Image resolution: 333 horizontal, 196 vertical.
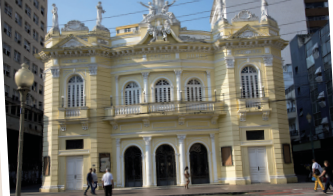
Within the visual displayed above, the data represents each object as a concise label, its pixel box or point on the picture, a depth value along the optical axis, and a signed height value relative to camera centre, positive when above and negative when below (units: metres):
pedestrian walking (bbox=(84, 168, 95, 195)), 17.69 -0.67
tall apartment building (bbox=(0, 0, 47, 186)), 23.36 +7.84
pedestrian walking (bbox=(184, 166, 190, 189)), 19.11 -0.75
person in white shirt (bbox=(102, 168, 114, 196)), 13.73 -0.70
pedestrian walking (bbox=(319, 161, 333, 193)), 13.58 -0.65
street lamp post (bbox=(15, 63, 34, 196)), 8.56 +2.11
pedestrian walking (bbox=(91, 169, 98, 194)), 18.23 -0.65
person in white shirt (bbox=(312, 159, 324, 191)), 14.56 -0.61
